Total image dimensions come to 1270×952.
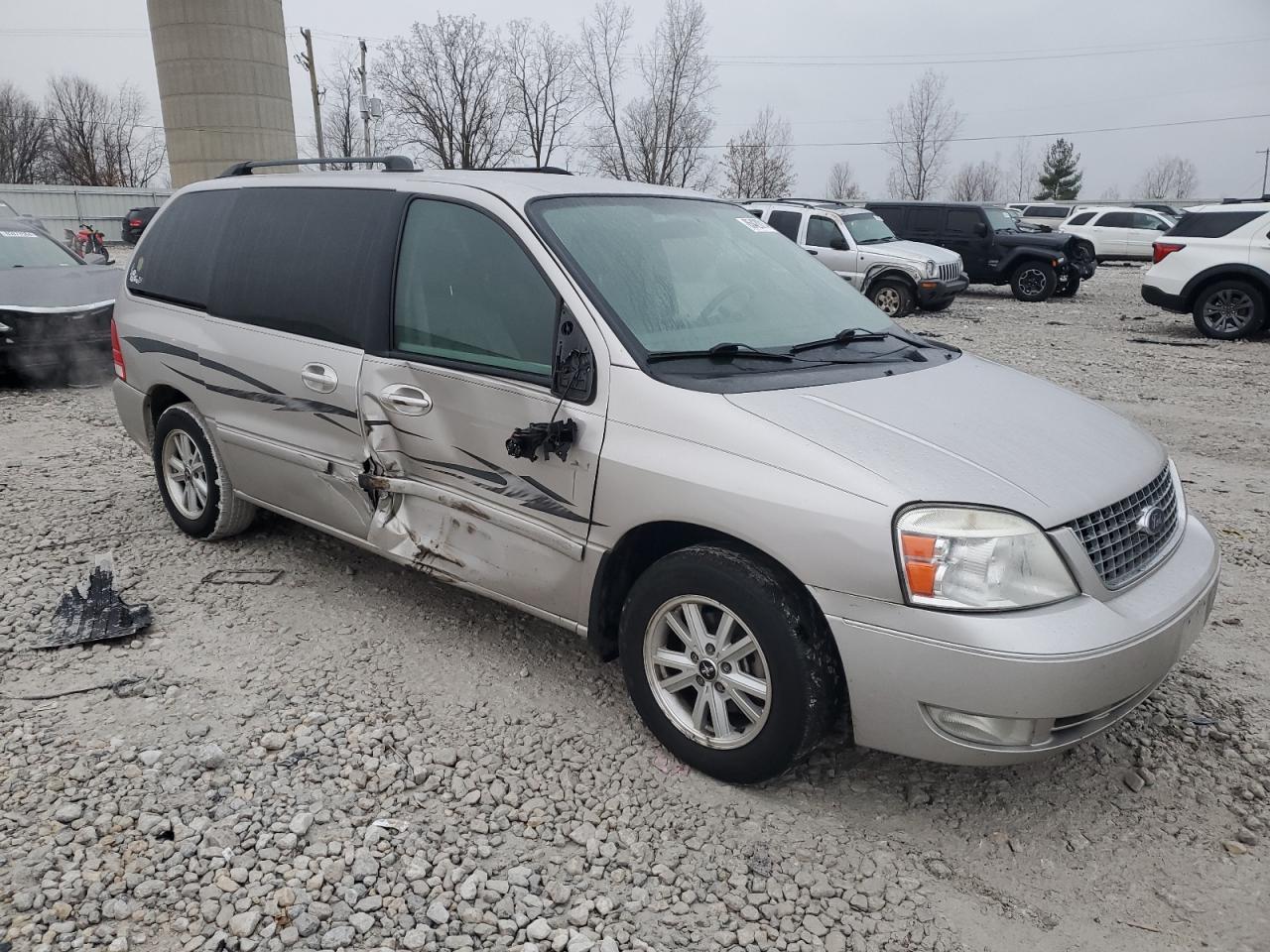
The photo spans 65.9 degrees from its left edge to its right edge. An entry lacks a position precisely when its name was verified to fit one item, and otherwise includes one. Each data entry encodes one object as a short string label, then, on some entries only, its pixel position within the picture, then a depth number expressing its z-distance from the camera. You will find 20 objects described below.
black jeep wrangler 18.81
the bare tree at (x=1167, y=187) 98.50
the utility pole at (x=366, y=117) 34.16
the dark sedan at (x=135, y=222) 32.94
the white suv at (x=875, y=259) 15.76
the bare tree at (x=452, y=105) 51.03
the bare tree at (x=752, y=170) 55.19
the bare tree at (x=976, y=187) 87.88
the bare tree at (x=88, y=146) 60.84
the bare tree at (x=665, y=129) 47.91
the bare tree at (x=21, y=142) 59.50
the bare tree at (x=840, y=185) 83.87
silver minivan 2.64
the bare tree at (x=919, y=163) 64.56
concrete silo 35.19
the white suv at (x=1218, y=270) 12.85
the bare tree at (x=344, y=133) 54.28
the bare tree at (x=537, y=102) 52.12
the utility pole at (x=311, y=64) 42.97
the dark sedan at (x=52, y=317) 9.27
